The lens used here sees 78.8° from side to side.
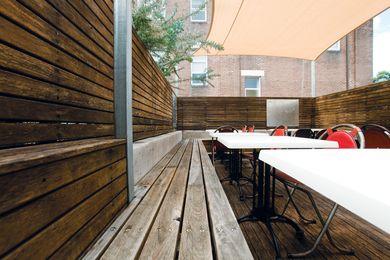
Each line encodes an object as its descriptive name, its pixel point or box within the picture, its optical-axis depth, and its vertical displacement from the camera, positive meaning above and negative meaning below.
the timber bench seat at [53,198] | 0.60 -0.24
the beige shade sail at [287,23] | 5.12 +2.53
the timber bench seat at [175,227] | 0.97 -0.52
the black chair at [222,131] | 5.32 -0.14
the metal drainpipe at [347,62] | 12.09 +3.20
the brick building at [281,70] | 11.46 +2.70
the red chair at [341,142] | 1.75 -0.13
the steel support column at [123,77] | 1.71 +0.36
